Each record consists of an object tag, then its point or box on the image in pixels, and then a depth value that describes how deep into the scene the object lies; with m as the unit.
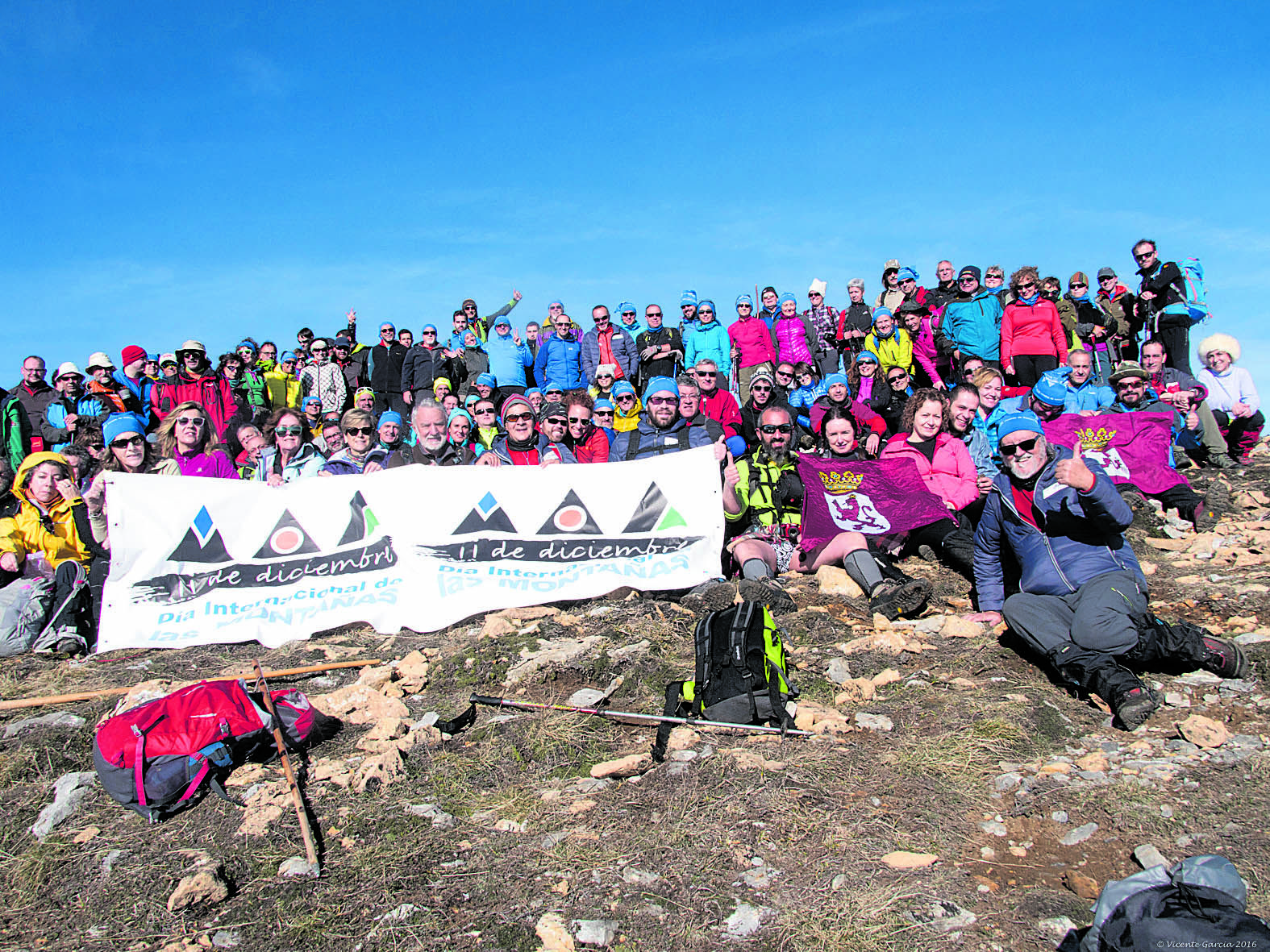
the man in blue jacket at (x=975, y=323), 11.93
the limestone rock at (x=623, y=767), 4.46
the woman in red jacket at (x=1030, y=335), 11.43
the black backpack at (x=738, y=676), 4.82
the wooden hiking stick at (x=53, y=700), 5.57
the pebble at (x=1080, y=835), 3.60
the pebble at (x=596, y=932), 3.19
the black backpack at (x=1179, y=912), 2.30
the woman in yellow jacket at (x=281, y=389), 13.24
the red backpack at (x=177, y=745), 4.33
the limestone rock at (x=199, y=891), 3.53
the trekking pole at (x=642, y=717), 4.70
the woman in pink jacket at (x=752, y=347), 12.70
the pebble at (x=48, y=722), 5.27
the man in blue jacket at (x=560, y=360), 12.79
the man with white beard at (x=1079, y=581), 4.91
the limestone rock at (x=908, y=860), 3.47
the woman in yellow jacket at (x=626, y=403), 9.93
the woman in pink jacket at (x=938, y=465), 7.90
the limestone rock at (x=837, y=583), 7.08
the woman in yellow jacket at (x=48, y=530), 7.45
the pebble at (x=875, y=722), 4.75
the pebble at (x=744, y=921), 3.17
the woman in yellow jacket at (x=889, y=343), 11.93
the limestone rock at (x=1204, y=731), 4.21
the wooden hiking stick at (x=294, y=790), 3.77
